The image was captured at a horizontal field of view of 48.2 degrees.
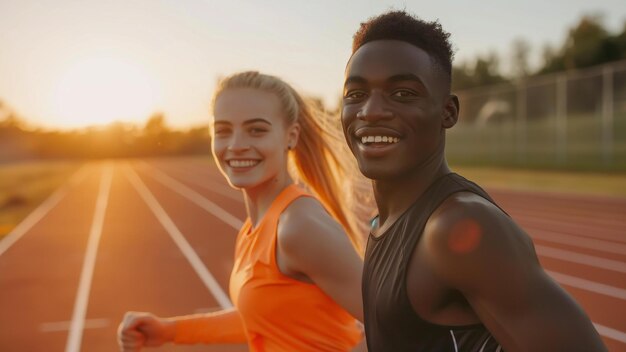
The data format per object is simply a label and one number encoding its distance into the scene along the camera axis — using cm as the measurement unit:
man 100
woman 218
